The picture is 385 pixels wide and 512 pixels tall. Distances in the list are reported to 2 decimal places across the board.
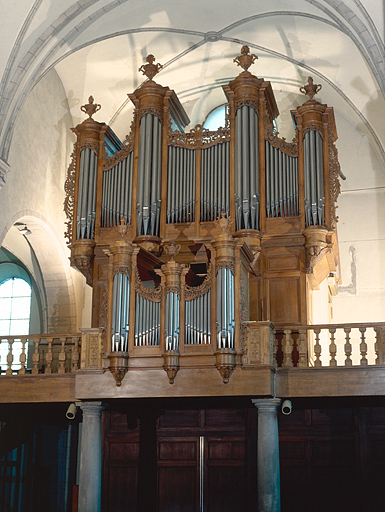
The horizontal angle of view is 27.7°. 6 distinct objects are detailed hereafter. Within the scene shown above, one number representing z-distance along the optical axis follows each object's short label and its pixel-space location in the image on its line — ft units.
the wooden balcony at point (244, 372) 41.86
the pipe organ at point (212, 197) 48.52
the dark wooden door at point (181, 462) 48.75
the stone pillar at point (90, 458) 42.39
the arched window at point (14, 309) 69.51
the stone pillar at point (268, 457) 41.32
